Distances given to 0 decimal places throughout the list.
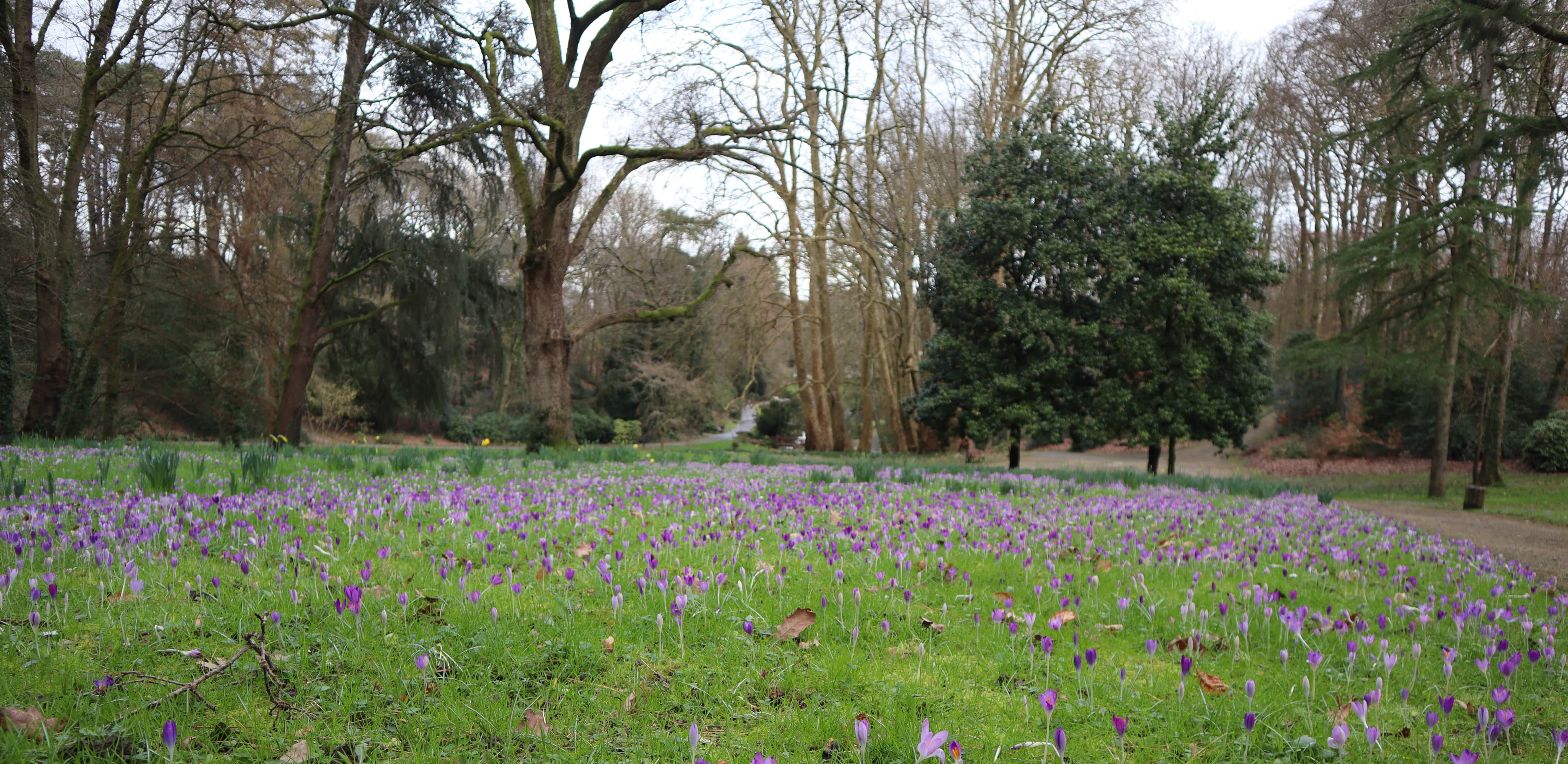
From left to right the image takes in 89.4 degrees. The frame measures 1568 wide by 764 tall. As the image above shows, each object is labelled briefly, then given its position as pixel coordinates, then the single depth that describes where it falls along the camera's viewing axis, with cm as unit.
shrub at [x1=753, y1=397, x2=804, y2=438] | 4131
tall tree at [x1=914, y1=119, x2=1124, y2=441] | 1934
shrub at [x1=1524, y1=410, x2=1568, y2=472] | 2286
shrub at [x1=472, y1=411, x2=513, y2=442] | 3225
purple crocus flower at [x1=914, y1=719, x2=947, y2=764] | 150
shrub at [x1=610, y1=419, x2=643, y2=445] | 3372
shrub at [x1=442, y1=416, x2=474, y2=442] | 3466
